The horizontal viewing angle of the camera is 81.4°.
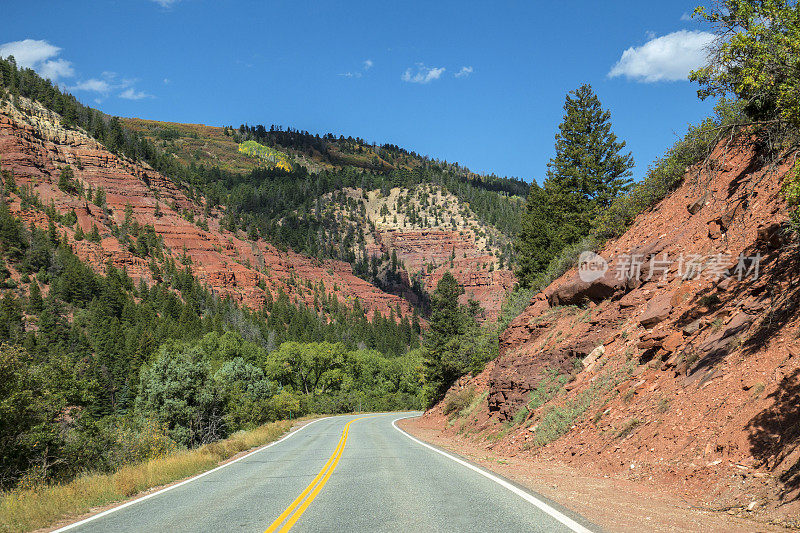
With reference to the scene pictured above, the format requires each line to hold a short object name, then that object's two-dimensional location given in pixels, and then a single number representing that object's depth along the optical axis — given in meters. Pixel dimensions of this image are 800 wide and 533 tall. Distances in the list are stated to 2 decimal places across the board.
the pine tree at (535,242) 37.62
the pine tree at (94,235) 122.31
